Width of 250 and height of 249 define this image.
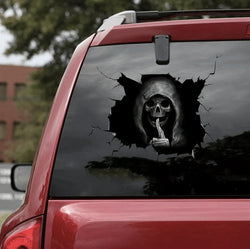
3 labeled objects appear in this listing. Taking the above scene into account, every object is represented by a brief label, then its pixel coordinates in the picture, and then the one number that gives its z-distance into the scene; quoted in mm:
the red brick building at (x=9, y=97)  74625
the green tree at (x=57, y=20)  23031
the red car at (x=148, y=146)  2373
